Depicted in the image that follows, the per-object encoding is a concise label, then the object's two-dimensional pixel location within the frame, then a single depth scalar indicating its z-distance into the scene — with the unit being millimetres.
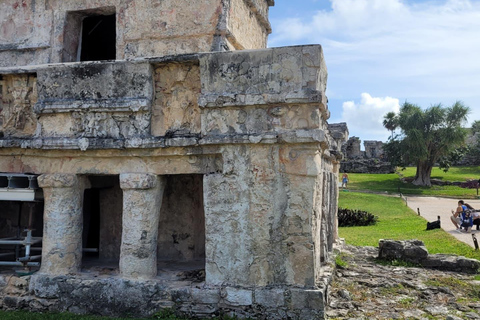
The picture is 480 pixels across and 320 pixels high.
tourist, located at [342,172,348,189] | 24280
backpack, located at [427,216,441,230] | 12336
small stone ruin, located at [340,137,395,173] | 32375
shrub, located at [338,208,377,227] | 14851
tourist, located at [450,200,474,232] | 11953
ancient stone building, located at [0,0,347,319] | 4559
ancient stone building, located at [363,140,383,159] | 36503
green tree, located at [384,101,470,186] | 26094
